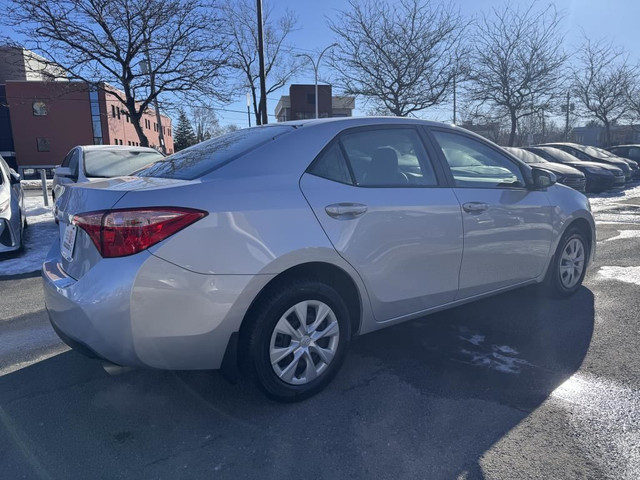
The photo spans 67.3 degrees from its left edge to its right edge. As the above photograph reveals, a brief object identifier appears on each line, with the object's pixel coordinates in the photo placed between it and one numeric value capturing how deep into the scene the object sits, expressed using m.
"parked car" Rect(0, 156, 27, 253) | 6.53
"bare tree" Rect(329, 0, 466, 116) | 17.22
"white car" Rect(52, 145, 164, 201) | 7.48
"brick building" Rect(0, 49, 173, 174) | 41.44
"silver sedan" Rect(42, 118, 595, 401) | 2.34
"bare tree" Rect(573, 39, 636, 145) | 28.34
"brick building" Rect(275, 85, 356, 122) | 47.97
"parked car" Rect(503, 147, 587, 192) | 13.92
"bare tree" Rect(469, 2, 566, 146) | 20.69
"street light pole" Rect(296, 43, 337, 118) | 28.14
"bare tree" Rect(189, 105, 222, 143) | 61.63
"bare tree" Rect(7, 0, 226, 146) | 11.93
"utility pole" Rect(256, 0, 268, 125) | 14.35
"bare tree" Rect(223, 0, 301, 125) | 26.70
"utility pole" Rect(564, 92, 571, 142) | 25.25
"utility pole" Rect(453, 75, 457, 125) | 18.26
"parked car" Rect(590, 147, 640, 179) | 19.26
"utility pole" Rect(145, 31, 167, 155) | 12.87
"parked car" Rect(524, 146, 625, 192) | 15.78
